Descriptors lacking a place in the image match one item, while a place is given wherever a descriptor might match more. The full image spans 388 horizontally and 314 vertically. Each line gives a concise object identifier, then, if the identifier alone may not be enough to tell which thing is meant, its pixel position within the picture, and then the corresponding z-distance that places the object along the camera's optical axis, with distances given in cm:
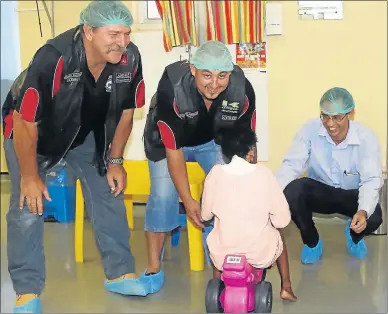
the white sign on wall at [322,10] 360
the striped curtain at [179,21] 354
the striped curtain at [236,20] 351
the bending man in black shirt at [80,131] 222
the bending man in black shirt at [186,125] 232
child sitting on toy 221
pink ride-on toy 217
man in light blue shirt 288
